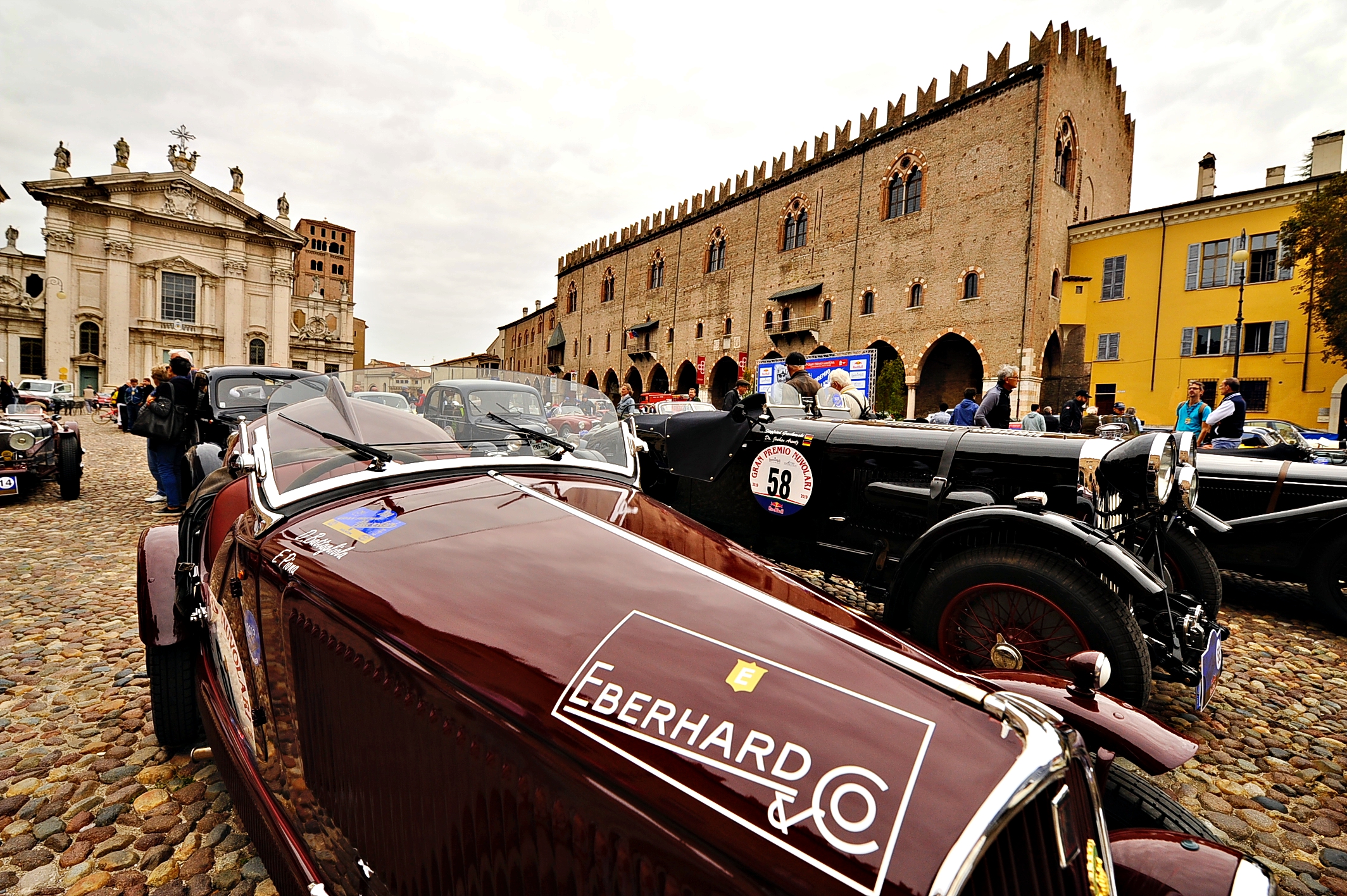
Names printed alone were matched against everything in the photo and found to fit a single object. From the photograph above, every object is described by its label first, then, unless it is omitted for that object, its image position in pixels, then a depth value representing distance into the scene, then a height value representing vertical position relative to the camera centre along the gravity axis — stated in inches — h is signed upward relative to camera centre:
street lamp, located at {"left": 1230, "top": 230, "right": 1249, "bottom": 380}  834.2 +233.4
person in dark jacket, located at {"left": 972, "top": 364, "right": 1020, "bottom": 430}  243.3 +9.5
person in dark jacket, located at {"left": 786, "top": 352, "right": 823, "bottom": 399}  191.3 +12.2
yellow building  824.3 +183.6
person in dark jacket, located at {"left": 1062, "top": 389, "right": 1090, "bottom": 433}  432.8 +15.3
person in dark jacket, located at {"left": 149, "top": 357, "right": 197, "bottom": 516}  256.2 -23.3
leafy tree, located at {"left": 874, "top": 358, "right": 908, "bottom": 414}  997.8 +55.5
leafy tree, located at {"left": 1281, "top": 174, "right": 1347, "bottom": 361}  719.7 +229.9
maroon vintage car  32.0 -19.3
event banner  906.7 +80.8
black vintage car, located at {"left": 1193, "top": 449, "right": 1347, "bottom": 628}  164.2 -22.6
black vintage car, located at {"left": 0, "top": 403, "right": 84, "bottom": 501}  266.8 -31.2
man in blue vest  283.1 +10.1
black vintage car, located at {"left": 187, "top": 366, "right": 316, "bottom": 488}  264.5 -0.3
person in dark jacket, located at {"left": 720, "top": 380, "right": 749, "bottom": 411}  170.9 +4.7
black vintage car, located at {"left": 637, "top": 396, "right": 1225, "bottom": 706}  102.1 -21.6
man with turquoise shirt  301.7 +12.8
